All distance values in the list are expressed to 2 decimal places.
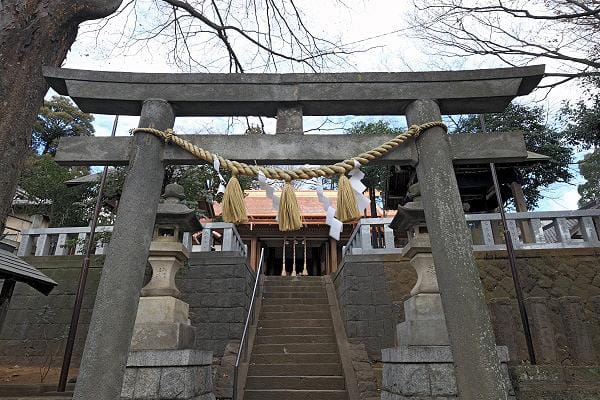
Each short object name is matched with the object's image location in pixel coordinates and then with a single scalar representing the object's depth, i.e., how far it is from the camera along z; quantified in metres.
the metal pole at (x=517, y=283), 5.59
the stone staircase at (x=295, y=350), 5.78
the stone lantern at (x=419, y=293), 3.83
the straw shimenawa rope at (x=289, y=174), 2.75
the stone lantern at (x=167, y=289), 3.88
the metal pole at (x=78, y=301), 5.22
